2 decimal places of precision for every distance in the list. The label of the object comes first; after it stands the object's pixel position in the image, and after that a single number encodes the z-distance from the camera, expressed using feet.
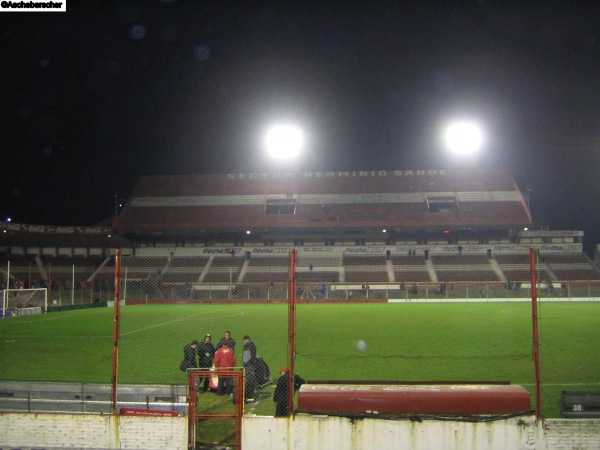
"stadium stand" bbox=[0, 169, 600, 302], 130.41
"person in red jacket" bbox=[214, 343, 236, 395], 31.76
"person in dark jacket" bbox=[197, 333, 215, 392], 34.64
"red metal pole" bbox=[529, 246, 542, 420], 22.08
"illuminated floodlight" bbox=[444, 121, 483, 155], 150.30
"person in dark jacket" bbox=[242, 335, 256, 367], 32.86
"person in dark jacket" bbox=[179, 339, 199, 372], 33.68
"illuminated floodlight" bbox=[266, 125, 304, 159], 162.20
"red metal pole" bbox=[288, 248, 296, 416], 22.36
